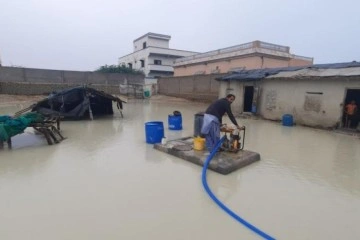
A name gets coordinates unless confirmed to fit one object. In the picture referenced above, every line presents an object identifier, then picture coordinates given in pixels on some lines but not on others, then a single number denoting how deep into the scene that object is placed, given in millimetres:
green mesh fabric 5570
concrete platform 4589
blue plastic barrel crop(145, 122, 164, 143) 6574
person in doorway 9109
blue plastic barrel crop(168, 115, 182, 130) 8716
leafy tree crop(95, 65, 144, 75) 37781
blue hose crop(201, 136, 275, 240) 2581
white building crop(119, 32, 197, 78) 40156
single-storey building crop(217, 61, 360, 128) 9281
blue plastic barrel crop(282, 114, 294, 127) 10453
